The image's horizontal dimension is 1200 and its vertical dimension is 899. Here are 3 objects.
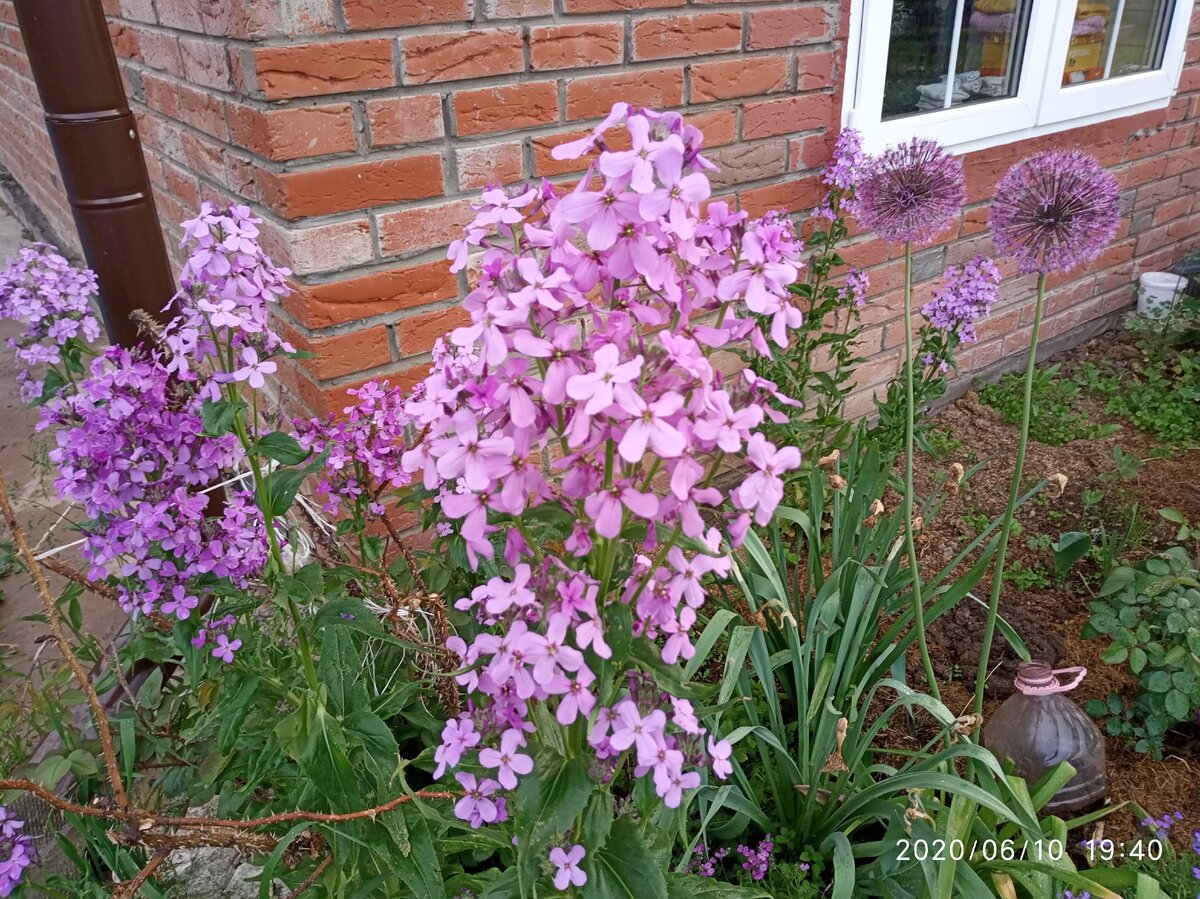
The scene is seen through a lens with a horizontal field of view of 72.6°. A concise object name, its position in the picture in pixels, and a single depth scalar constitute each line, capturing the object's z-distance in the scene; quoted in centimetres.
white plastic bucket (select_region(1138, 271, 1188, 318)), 381
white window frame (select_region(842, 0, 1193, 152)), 250
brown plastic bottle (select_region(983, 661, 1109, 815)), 170
